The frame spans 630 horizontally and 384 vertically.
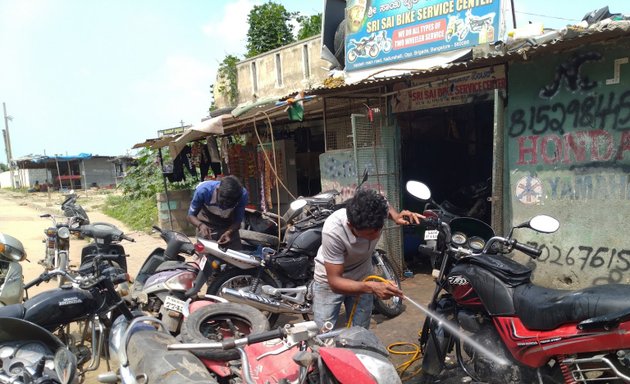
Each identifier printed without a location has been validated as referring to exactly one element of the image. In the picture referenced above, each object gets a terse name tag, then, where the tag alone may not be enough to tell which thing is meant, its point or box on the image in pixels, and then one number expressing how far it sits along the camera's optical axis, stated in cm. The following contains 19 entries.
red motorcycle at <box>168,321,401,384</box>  190
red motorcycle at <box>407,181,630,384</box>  241
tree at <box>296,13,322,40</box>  1909
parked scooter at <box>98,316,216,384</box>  248
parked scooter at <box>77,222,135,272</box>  580
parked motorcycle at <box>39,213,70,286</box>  621
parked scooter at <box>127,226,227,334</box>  403
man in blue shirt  505
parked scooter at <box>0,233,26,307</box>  483
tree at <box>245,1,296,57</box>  1922
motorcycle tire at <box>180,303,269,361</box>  342
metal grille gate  658
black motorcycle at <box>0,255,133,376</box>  342
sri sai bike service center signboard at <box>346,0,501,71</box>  668
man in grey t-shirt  260
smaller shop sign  580
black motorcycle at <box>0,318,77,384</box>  303
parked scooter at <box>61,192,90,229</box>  639
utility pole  4334
